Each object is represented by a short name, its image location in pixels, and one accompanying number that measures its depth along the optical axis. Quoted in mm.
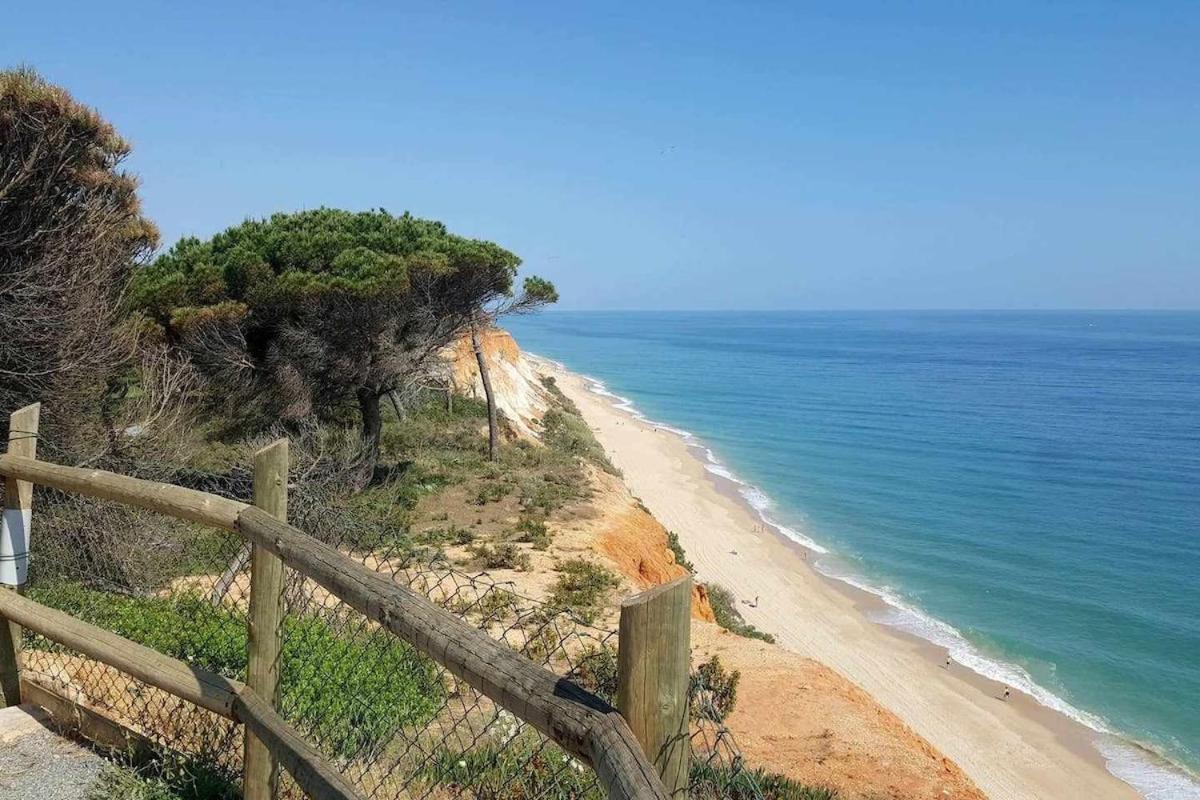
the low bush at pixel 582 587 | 13165
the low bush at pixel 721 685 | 10044
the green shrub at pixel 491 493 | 20547
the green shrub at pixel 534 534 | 16997
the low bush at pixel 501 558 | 15273
